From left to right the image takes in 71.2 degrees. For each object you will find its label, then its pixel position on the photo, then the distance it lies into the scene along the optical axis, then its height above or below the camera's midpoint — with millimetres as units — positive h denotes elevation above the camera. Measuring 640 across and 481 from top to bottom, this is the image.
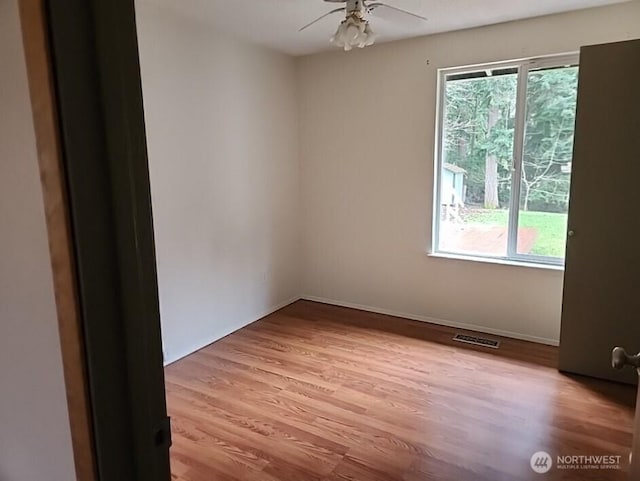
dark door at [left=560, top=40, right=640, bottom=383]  2693 -285
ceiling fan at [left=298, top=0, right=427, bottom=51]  2521 +809
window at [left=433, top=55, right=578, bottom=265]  3369 +82
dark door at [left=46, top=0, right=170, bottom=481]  550 -64
